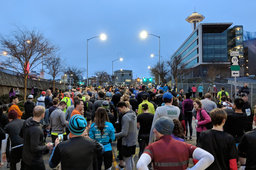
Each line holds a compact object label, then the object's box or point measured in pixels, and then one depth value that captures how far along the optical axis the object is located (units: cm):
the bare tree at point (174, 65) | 4539
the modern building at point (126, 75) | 14542
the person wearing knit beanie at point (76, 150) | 299
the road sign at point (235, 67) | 1082
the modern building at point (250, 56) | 8731
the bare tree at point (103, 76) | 8576
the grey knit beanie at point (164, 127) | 273
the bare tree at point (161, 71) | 4774
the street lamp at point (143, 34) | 2158
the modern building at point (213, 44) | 7719
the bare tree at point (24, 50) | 2038
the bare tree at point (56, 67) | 3980
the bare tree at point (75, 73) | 6806
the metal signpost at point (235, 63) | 1084
